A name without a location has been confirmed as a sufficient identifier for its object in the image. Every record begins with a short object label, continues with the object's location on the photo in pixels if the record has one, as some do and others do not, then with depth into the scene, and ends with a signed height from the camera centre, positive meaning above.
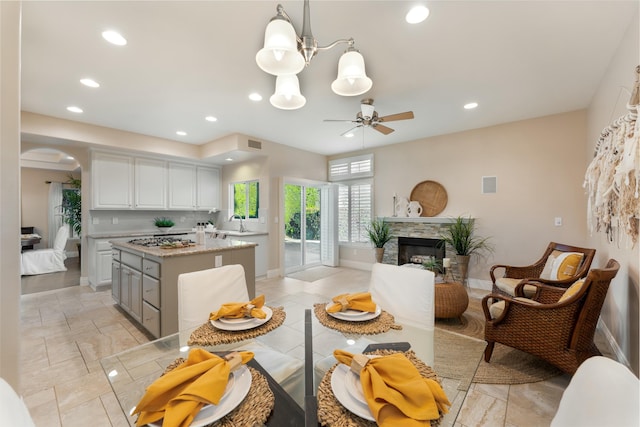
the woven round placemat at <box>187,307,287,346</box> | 1.27 -0.60
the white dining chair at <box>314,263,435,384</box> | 1.74 -0.56
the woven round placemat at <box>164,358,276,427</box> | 0.74 -0.59
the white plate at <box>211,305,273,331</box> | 1.33 -0.57
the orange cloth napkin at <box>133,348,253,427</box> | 0.72 -0.52
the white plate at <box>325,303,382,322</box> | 1.43 -0.56
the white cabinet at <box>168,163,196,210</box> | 5.54 +0.61
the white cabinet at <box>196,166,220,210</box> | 5.98 +0.62
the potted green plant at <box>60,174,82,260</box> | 6.72 +0.23
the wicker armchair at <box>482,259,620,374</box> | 1.82 -0.83
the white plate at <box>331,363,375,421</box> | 0.76 -0.57
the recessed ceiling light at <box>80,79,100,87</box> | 2.88 +1.47
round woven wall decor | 4.93 +0.33
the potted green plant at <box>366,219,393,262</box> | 5.36 -0.45
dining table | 0.85 -0.64
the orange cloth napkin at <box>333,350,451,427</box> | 0.73 -0.53
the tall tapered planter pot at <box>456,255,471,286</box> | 4.39 -0.88
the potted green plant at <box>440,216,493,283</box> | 4.41 -0.49
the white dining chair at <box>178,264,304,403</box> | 1.32 -0.59
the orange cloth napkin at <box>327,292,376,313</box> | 1.50 -0.52
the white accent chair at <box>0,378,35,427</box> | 0.60 -0.47
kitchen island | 2.60 -0.63
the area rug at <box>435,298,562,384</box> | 2.07 -1.29
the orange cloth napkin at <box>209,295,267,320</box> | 1.41 -0.53
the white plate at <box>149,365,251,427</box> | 0.73 -0.57
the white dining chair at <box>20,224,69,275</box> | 5.25 -0.90
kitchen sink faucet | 5.45 -0.19
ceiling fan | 3.15 +1.20
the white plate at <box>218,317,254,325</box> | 1.39 -0.56
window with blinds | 5.96 +0.42
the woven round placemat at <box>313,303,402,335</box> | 1.36 -0.59
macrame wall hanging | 1.49 +0.23
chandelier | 1.31 +0.88
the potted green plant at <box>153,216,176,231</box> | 5.39 -0.17
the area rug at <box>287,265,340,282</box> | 5.28 -1.27
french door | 5.77 -0.28
